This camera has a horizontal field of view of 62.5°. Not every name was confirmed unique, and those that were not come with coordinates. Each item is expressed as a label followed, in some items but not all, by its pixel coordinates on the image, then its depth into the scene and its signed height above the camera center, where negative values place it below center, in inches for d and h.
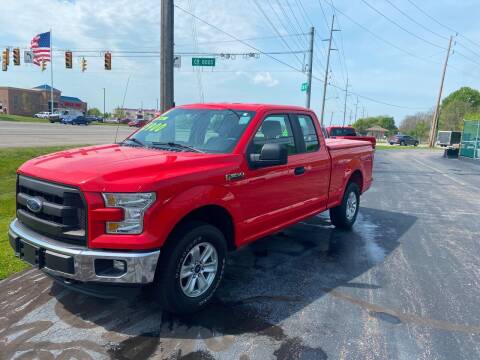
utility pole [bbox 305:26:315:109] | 1090.5 +120.0
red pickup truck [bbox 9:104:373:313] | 122.8 -29.7
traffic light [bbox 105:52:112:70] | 1133.2 +144.5
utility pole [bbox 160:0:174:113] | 396.8 +60.4
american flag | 1494.8 +231.8
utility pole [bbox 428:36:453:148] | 2070.6 +109.1
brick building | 3070.9 +59.8
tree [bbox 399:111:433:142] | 4071.4 +37.2
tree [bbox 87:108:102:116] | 4856.8 -4.1
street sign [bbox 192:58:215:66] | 916.6 +128.7
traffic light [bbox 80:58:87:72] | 1409.3 +164.0
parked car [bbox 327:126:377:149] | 885.8 -15.9
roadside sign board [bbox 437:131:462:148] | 1175.3 -26.5
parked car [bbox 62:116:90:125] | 2030.0 -48.8
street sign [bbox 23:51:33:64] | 1519.4 +193.8
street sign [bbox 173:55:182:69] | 720.1 +96.8
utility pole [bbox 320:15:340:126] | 1529.3 +159.3
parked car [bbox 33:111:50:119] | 2819.9 -46.2
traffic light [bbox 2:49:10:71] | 1443.2 +172.3
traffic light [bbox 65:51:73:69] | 1270.9 +163.2
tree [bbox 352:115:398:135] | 5804.6 +51.1
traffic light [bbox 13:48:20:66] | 1308.3 +168.7
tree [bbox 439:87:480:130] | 3095.5 +121.4
